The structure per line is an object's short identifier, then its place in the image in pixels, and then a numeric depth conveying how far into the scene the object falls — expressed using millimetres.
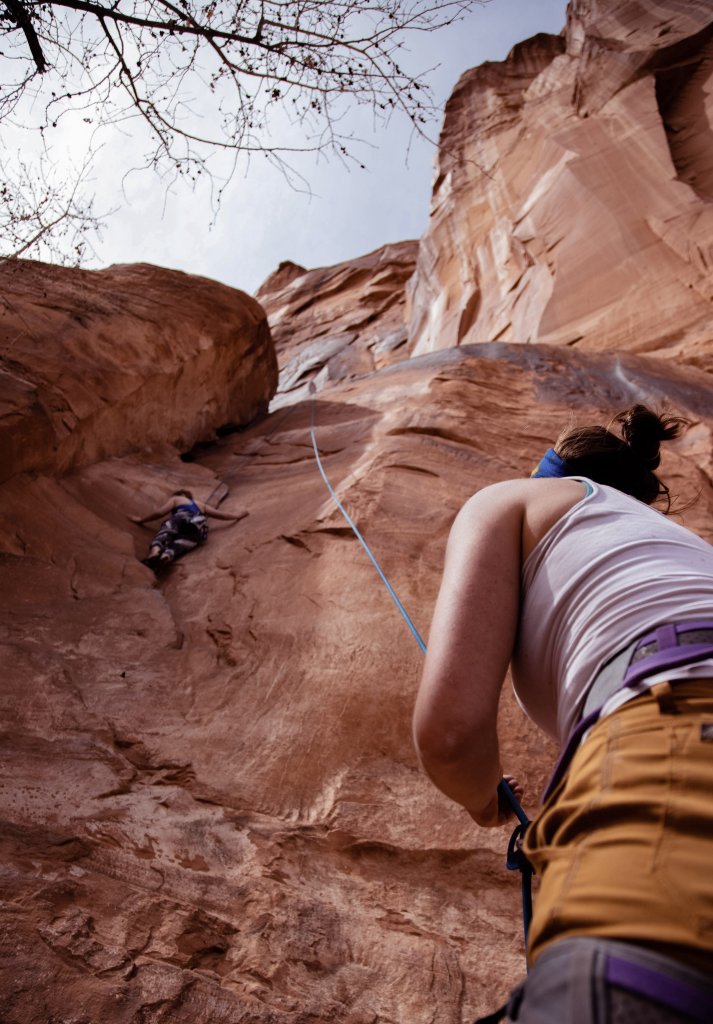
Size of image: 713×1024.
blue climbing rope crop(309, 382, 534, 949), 1399
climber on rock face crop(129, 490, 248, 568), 5930
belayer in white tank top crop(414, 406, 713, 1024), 728
